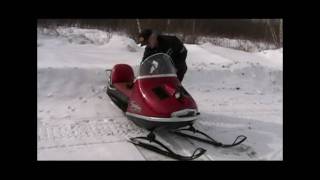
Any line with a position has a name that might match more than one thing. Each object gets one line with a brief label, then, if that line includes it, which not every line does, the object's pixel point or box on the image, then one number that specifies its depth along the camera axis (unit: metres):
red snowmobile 3.71
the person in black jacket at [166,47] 4.27
